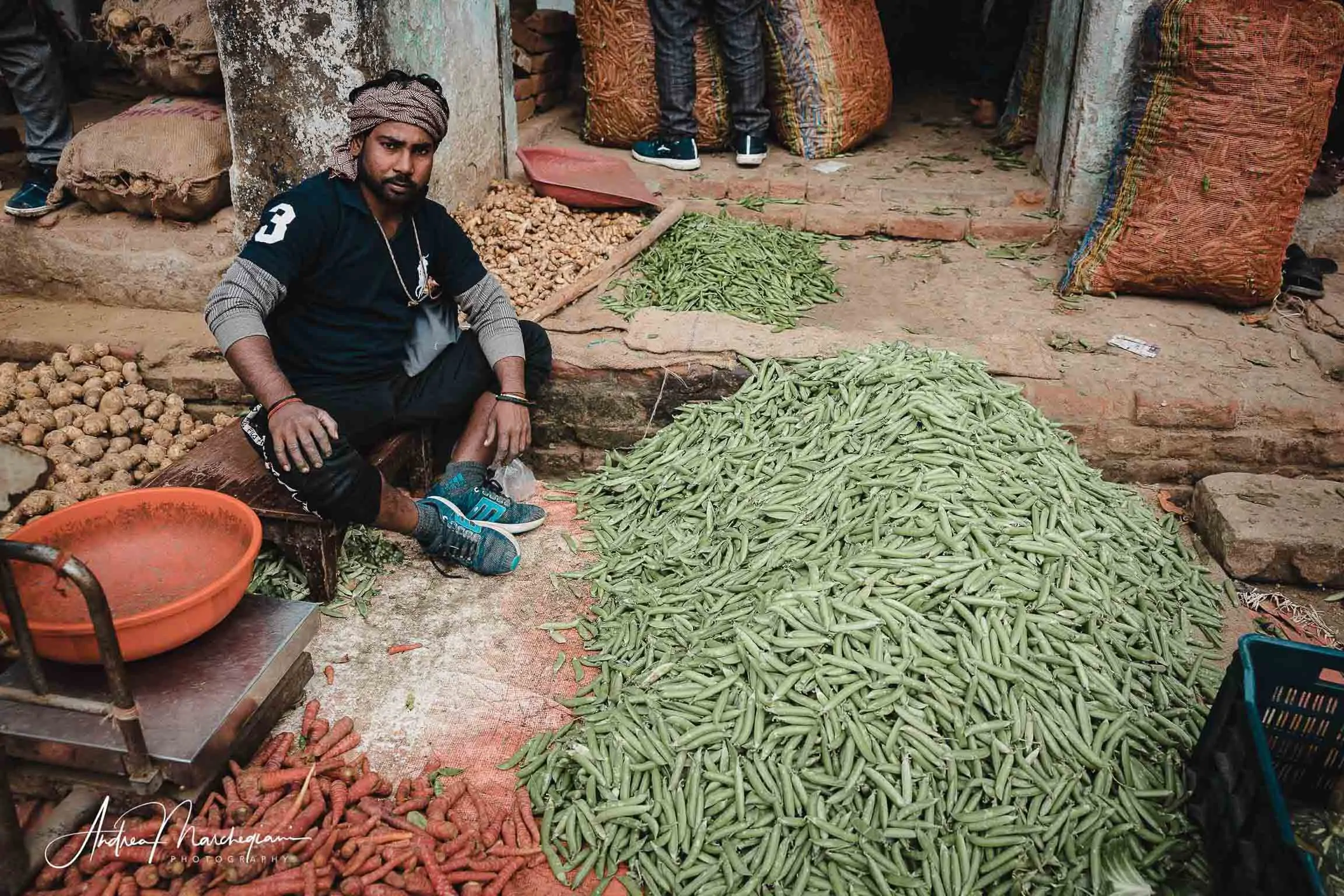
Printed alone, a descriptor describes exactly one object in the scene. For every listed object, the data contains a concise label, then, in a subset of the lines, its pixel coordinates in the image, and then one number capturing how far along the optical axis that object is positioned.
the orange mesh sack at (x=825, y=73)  5.43
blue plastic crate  1.80
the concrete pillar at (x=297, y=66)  3.67
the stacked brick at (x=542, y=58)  5.99
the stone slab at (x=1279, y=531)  3.03
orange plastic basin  2.04
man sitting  2.65
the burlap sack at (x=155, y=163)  4.11
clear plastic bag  3.58
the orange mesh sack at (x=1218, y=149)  3.71
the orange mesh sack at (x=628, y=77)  5.52
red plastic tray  4.82
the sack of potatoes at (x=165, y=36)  4.18
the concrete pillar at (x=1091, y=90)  4.36
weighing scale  1.82
